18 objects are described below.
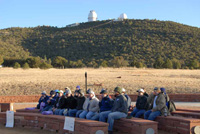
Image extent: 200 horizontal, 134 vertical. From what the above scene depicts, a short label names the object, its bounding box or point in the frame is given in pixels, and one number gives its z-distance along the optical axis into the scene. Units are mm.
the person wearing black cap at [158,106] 10221
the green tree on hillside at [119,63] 58803
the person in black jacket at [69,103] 11781
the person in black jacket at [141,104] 11156
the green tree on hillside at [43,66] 51438
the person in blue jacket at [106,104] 10477
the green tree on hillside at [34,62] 56406
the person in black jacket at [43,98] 13612
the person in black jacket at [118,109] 9723
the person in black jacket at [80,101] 11379
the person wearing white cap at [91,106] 10500
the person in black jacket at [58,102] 12062
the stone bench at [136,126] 9070
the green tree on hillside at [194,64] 58619
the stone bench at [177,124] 9234
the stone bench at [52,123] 8961
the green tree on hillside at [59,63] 63672
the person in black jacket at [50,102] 13016
